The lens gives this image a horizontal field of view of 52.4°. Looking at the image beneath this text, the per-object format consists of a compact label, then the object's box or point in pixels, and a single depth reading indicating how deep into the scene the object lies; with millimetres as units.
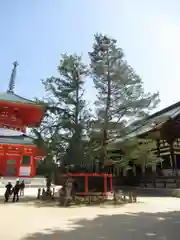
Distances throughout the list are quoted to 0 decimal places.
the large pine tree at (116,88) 11599
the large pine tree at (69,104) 10864
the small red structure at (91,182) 10128
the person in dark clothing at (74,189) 9818
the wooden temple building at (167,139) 15395
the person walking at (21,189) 11803
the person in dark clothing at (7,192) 10223
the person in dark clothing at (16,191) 10482
